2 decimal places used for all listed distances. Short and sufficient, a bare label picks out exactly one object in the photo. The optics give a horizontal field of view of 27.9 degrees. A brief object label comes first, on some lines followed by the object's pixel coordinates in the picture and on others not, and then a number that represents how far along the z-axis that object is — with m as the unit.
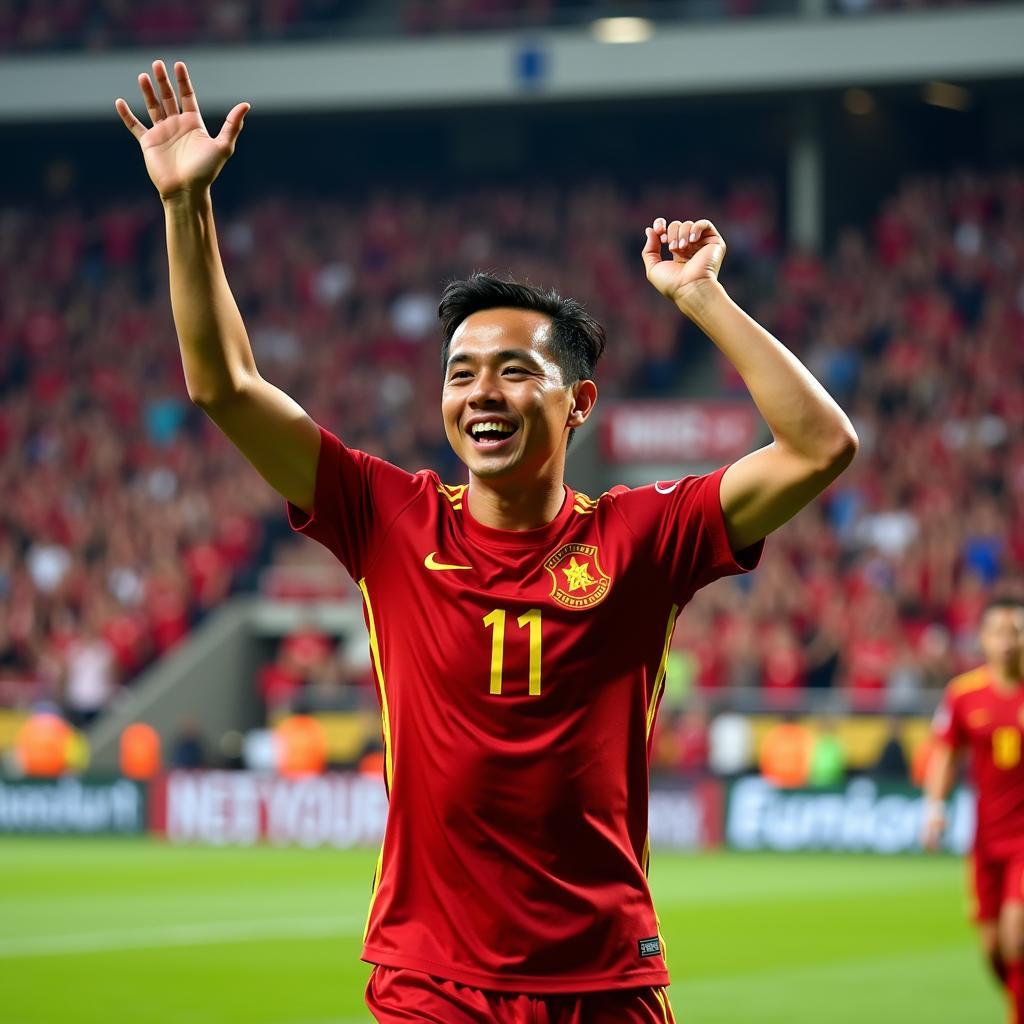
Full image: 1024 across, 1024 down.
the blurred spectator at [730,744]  22.91
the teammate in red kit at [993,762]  10.28
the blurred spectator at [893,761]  21.83
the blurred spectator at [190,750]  25.22
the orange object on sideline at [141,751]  26.05
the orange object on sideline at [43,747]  25.33
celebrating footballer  4.09
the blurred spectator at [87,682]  27.06
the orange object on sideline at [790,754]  22.47
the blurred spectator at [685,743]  22.88
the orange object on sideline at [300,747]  24.36
